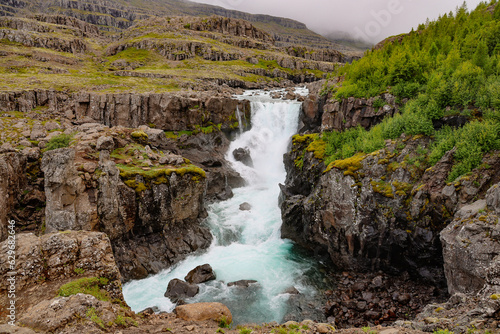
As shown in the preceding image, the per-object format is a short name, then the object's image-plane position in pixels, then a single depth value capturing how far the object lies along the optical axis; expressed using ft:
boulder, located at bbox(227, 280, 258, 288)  71.72
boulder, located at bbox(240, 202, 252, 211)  112.03
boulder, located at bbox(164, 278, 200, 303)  66.28
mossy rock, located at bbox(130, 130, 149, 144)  97.10
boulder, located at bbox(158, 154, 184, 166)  88.84
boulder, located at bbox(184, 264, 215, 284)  72.64
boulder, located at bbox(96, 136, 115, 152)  80.80
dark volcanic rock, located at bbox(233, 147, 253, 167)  153.69
